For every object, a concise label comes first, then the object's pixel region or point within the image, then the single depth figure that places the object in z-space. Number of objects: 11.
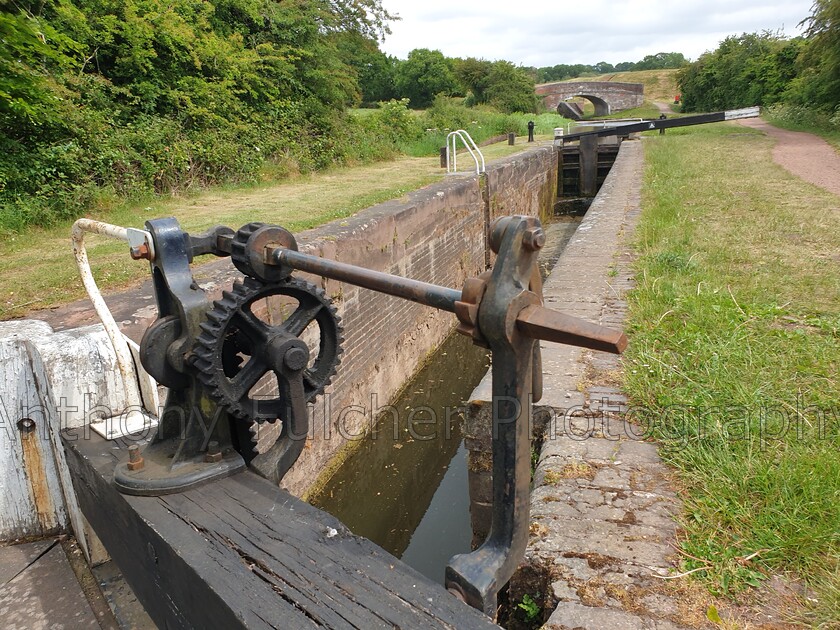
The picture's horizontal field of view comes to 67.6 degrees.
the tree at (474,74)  35.72
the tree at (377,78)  36.90
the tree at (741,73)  28.62
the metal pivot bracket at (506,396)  1.01
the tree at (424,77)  35.72
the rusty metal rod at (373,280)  1.11
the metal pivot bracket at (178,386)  1.48
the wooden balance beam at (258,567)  1.10
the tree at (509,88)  33.66
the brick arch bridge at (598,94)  44.34
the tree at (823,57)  18.67
